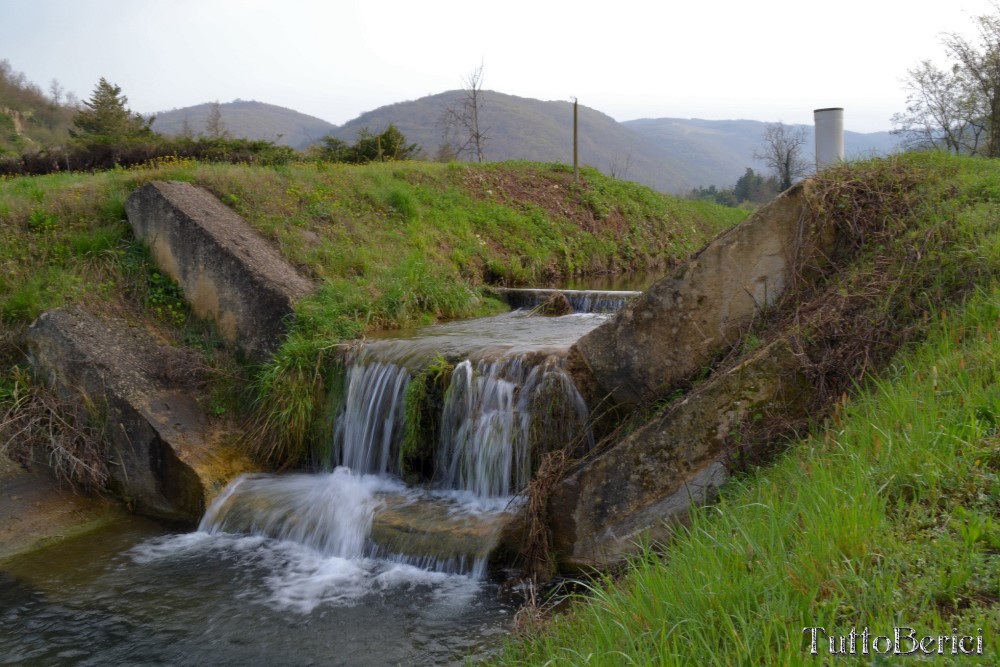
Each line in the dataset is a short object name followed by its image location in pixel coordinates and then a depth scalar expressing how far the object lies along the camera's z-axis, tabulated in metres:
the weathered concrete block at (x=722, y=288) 5.82
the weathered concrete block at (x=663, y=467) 4.97
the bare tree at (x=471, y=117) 29.10
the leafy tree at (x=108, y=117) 25.27
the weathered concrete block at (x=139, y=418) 7.83
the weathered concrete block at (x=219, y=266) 9.44
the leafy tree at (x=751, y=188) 46.81
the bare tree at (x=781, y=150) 34.38
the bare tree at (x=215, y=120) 32.50
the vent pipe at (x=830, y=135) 7.07
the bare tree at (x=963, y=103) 18.97
